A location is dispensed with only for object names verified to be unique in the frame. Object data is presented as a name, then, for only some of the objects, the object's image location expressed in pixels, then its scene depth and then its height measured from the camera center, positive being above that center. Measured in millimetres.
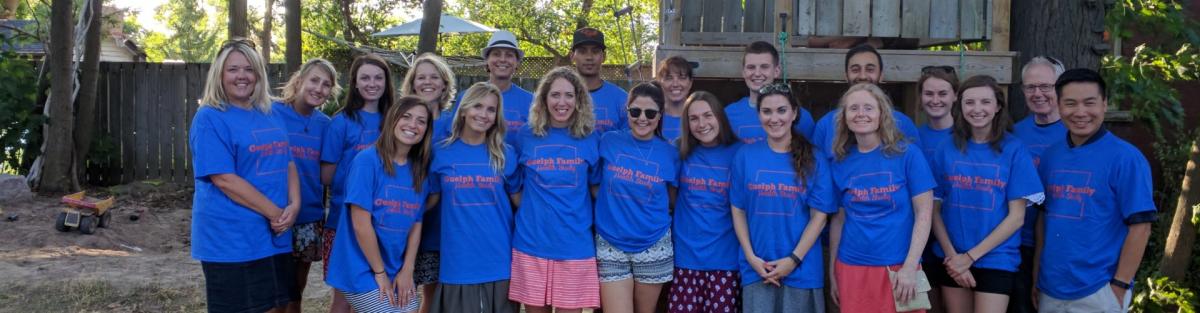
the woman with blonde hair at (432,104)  4598 +127
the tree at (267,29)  25297 +2586
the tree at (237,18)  11664 +1310
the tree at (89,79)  11594 +514
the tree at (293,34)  12086 +1169
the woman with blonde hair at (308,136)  4734 -53
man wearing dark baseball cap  5238 +274
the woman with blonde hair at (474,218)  4320 -409
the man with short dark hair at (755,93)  4742 +214
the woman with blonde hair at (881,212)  4023 -319
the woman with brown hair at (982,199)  4062 -252
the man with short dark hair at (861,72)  4555 +329
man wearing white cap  5137 +286
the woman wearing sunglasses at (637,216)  4348 -385
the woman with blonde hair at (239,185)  4102 -268
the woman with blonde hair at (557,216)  4324 -388
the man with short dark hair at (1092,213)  3969 -297
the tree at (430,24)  11109 +1225
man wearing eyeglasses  4523 +152
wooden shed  6230 +719
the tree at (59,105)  11047 +173
